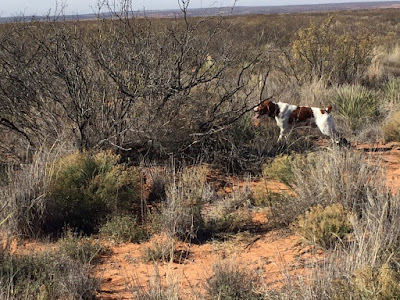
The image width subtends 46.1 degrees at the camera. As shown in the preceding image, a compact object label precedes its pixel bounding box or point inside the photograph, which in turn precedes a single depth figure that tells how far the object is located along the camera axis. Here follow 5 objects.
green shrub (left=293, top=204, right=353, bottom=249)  3.96
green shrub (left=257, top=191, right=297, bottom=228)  4.62
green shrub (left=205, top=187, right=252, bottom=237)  4.70
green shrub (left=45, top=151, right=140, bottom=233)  4.93
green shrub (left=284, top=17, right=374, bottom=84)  11.86
